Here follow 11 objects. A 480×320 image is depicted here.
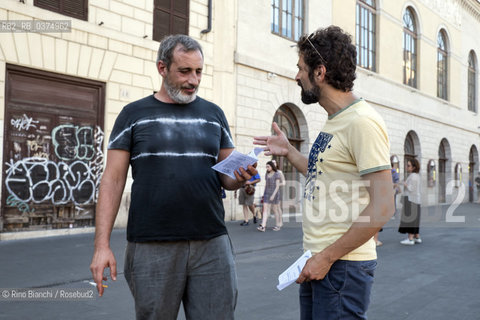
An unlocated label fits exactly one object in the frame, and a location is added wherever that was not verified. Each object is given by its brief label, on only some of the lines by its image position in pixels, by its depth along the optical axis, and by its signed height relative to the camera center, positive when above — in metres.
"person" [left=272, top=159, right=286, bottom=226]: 11.96 -0.98
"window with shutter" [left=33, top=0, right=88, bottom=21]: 9.73 +3.43
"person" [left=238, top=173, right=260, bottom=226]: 12.60 -0.82
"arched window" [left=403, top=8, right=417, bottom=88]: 24.06 +6.57
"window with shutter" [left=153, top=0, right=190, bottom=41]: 12.13 +4.02
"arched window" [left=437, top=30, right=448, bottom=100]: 27.73 +6.58
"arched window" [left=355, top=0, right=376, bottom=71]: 20.44 +6.25
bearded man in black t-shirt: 2.21 -0.16
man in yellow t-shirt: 1.86 -0.06
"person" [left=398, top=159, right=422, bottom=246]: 9.73 -0.65
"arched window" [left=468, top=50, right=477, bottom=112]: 32.12 +6.42
